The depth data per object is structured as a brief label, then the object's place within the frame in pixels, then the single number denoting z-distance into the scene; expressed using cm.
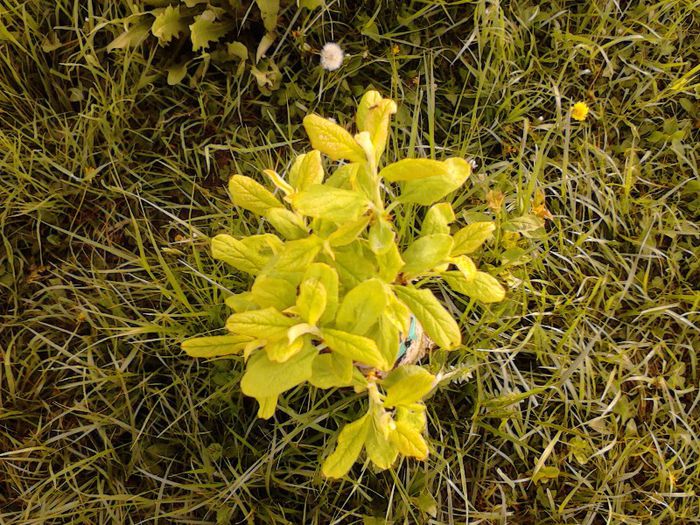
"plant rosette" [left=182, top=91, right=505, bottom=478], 97
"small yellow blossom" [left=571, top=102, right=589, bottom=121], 189
